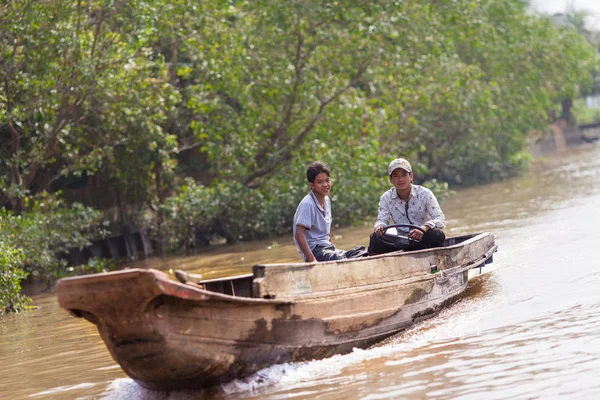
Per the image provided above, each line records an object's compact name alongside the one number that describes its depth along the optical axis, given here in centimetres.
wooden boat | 1146
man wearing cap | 1723
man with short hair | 1570
